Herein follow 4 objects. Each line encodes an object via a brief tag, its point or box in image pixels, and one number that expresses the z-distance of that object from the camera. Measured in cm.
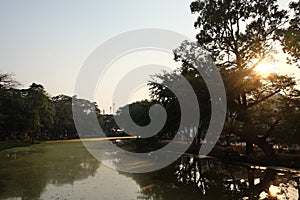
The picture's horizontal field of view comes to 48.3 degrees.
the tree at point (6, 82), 4237
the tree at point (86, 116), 7138
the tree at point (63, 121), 6538
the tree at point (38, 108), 4822
